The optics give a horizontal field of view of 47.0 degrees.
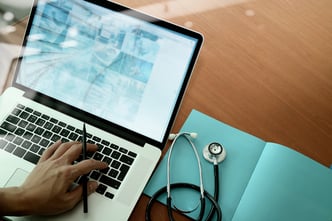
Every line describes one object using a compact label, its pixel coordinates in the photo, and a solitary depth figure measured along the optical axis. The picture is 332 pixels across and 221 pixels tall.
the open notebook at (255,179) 0.75
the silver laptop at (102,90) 0.79
